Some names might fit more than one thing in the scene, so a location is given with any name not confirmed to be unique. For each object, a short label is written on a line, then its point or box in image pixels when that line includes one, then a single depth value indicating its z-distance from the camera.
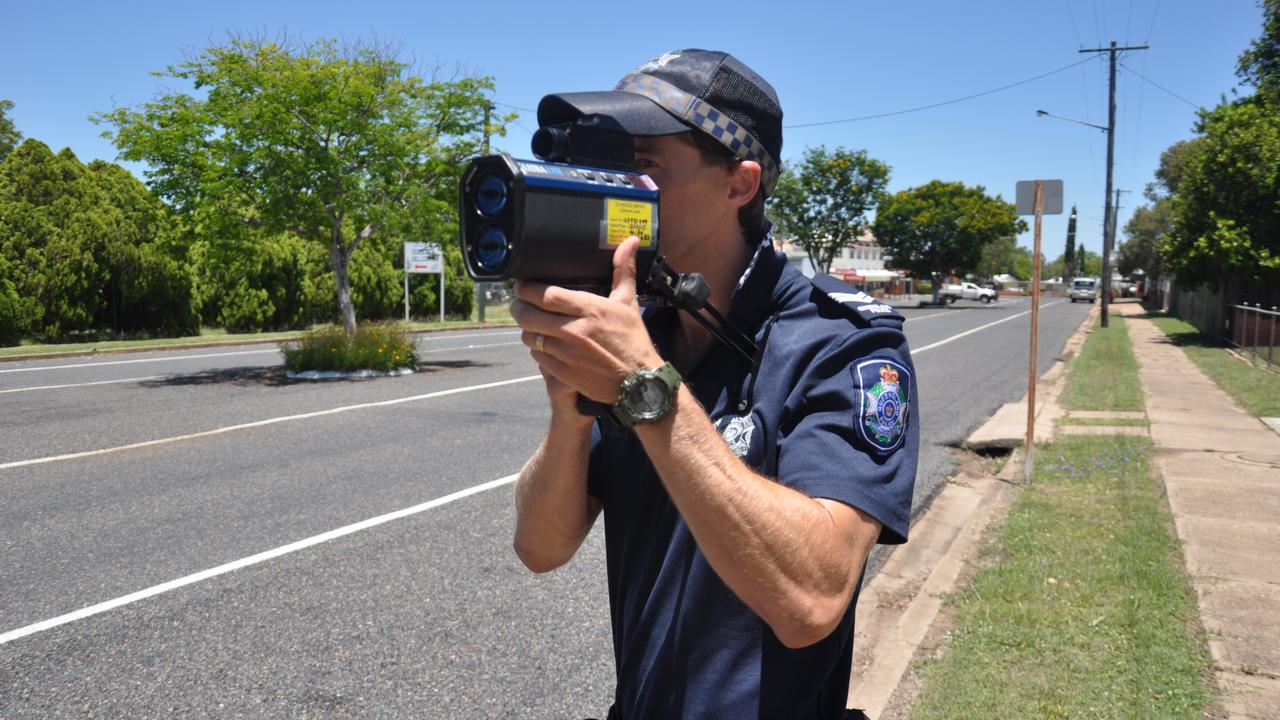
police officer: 1.17
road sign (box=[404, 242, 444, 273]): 27.80
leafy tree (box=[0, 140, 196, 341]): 20.48
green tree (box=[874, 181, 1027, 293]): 52.12
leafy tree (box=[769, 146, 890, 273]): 46.16
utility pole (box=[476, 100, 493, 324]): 29.20
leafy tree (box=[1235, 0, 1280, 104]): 19.83
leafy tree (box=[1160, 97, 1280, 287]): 19.16
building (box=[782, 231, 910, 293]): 68.56
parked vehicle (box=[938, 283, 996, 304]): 59.78
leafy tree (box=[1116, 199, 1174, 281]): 46.69
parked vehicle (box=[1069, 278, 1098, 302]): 65.69
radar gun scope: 1.11
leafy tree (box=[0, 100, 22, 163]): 44.03
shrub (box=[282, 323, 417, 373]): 14.71
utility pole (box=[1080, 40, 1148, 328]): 31.22
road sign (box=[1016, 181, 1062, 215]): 7.84
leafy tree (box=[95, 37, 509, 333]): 13.75
